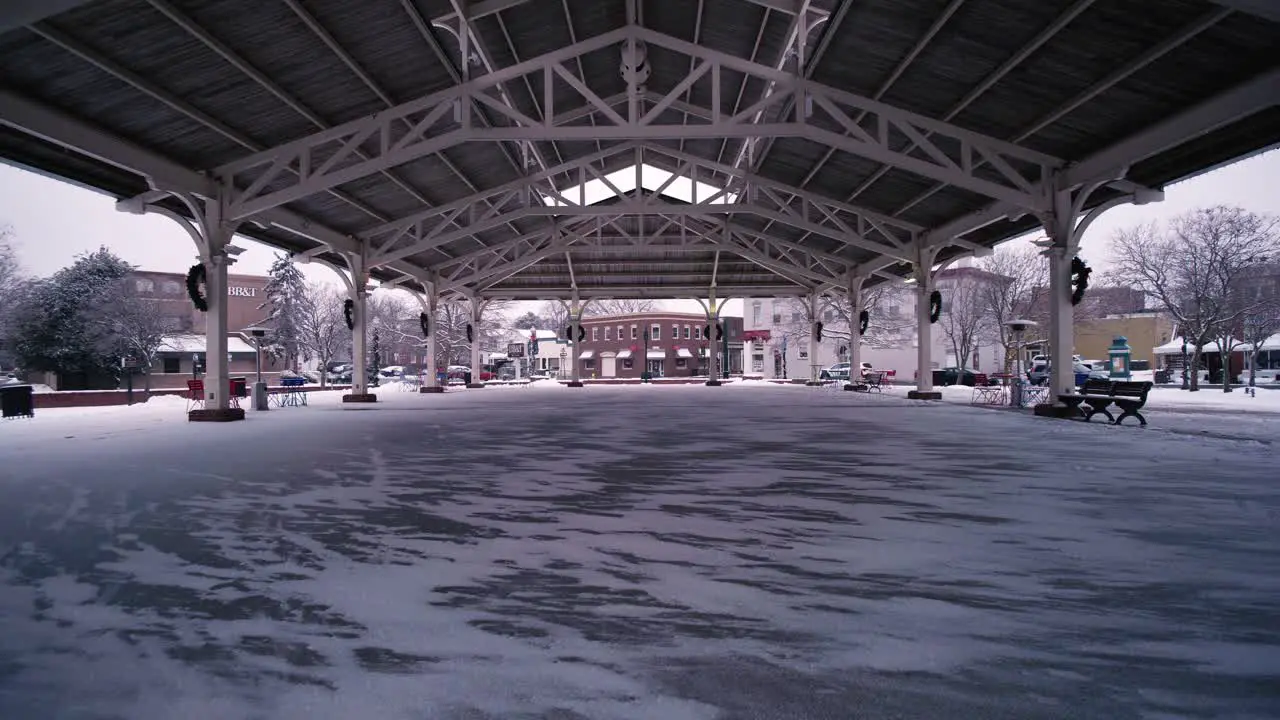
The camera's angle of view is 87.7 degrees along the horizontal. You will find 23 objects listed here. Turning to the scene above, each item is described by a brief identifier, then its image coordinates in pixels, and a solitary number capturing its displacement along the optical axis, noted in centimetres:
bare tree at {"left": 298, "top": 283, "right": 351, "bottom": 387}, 4525
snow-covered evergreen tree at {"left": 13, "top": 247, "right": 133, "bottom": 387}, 2923
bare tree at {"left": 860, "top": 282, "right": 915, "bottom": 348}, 4725
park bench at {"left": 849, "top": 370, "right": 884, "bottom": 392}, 2817
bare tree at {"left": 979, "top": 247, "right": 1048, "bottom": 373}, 3447
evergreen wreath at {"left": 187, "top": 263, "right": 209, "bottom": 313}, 1416
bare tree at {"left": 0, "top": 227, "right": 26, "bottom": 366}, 2925
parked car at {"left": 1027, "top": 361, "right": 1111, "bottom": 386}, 2219
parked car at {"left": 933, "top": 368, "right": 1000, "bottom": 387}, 3588
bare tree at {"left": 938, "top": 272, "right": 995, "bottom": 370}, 3844
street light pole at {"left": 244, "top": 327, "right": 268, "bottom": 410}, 1850
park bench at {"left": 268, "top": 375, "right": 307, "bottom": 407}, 2162
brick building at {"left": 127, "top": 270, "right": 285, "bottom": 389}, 3881
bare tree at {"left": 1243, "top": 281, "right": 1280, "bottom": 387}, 2683
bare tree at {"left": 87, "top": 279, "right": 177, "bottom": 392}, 2969
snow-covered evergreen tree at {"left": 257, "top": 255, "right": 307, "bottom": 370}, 4191
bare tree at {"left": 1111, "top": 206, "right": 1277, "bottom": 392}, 2497
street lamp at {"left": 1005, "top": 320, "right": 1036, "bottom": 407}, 1731
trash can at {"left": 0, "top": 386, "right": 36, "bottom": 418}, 1566
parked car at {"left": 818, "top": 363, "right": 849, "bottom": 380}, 4699
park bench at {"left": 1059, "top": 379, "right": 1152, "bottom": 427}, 1211
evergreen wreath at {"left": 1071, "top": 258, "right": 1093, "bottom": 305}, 1355
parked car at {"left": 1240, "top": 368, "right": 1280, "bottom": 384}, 3627
